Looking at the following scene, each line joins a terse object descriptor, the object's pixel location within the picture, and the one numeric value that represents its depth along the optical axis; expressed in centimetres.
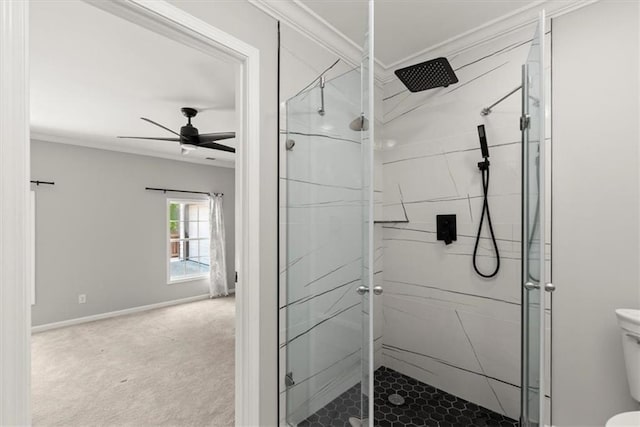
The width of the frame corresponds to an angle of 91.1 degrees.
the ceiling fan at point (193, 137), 296
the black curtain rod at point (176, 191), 496
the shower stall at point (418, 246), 141
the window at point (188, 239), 554
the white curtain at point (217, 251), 566
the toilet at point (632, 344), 143
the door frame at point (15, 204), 96
